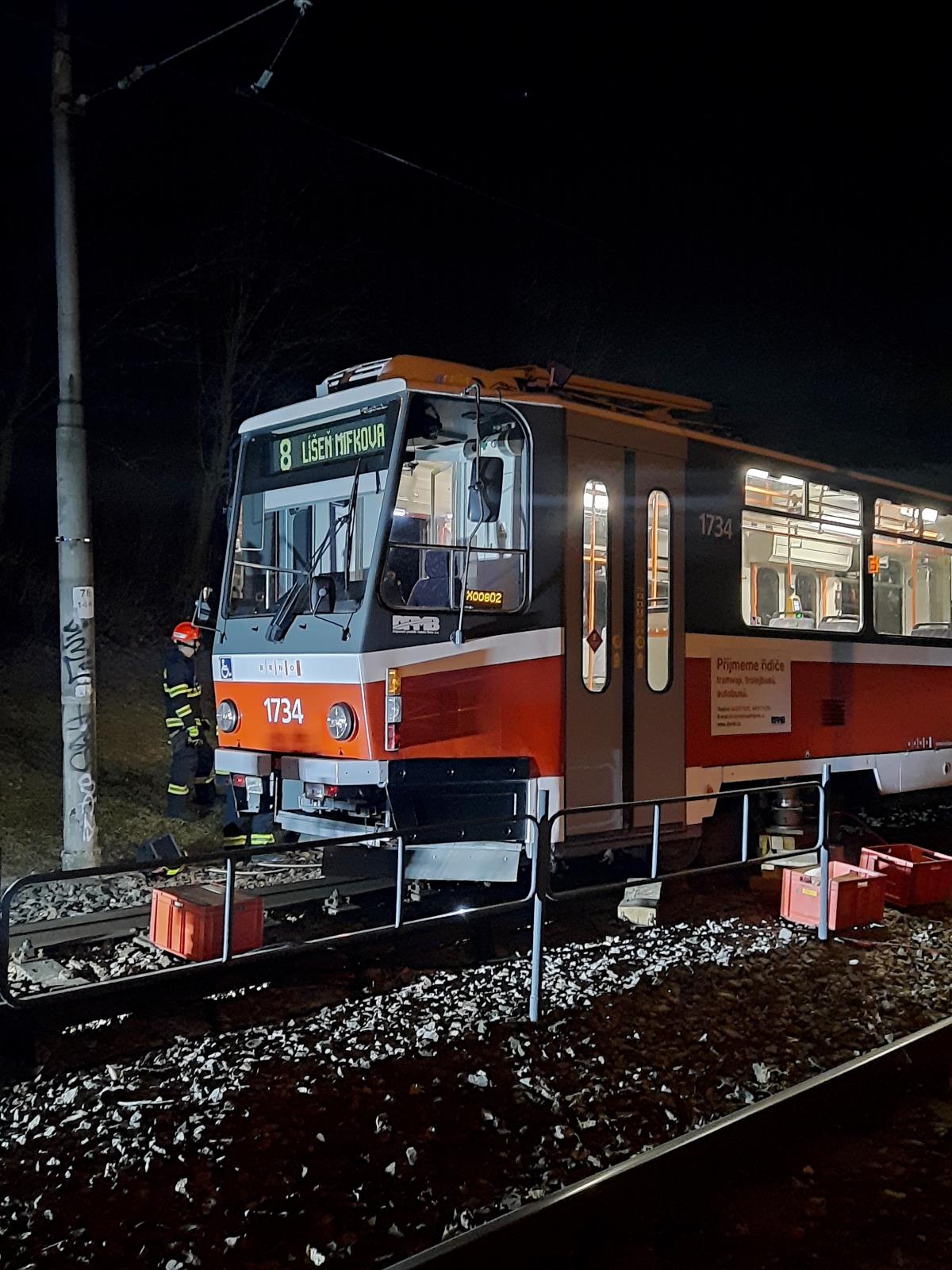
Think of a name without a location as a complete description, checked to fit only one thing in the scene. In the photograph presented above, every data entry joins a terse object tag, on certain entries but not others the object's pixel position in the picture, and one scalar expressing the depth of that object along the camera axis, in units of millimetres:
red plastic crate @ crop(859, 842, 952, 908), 9156
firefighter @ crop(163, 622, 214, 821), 10281
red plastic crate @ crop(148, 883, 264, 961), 6684
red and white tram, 7766
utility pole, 9602
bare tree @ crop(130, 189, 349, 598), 19234
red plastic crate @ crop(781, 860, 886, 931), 8391
